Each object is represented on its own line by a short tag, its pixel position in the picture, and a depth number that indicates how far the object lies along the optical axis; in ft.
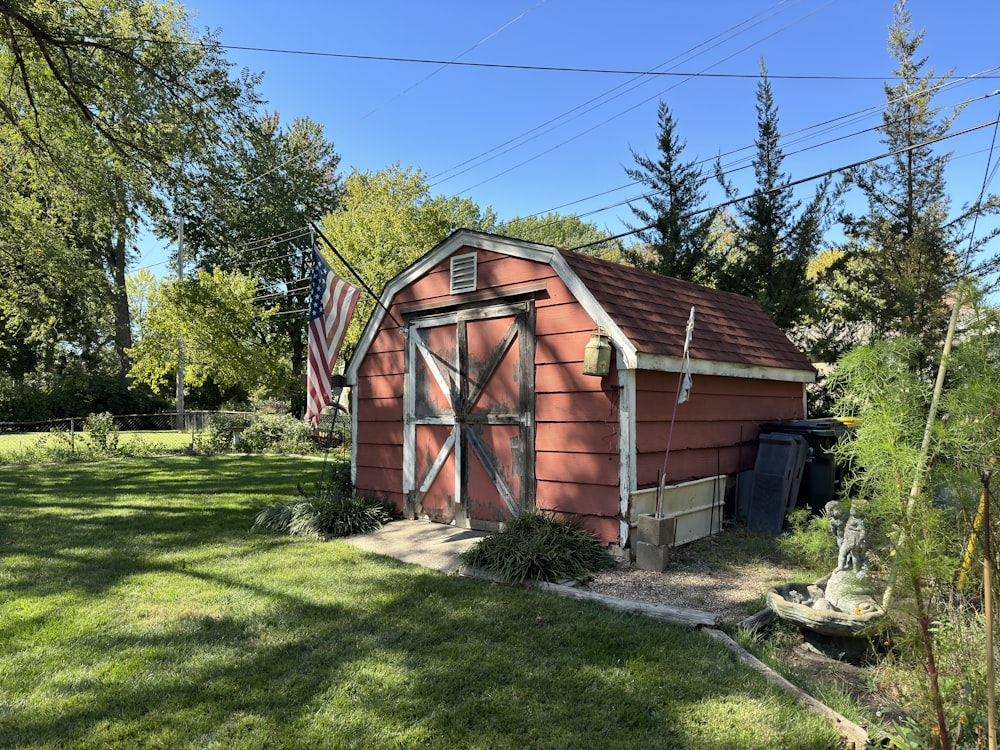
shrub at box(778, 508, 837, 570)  15.18
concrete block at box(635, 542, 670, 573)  16.70
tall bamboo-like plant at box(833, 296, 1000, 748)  7.57
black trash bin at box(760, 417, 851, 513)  21.97
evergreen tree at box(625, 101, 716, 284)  46.34
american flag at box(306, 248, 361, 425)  21.99
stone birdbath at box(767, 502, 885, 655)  11.46
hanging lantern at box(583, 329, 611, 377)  17.51
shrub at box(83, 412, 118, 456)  52.24
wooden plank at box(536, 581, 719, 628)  12.78
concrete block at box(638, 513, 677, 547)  16.60
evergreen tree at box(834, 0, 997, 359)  34.71
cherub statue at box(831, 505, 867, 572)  12.46
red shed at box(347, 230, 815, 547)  18.29
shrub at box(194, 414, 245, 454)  58.13
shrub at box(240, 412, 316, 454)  58.90
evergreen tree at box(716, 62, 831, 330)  40.52
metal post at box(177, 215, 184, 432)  75.11
